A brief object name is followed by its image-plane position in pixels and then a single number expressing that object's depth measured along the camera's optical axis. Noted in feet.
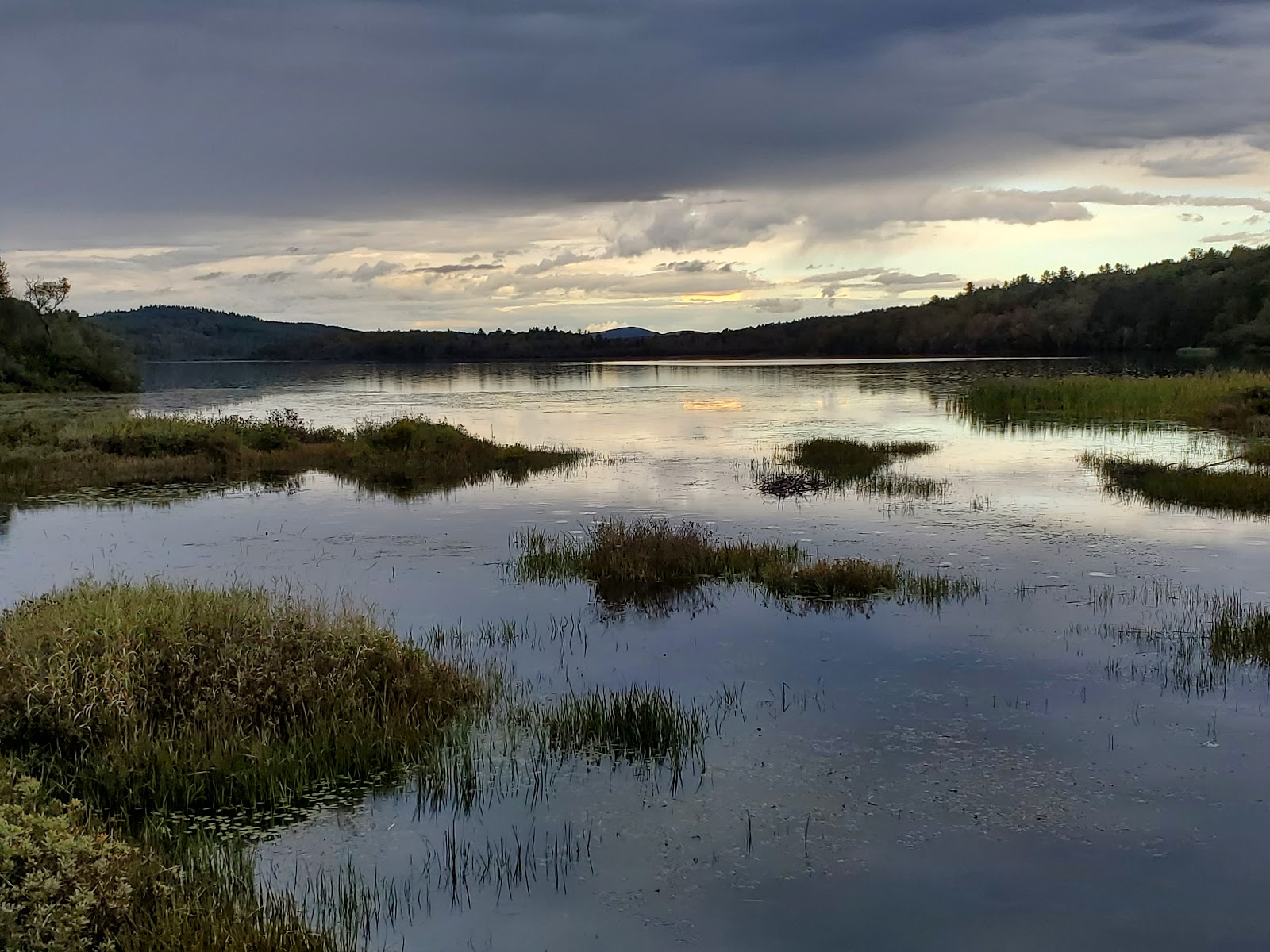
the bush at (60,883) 21.59
